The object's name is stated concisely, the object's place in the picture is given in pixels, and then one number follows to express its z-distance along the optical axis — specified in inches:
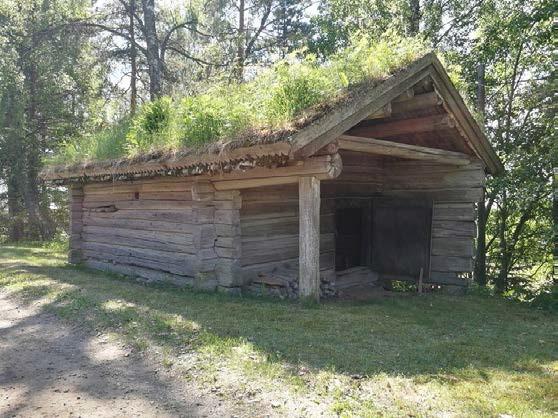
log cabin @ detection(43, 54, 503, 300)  256.1
